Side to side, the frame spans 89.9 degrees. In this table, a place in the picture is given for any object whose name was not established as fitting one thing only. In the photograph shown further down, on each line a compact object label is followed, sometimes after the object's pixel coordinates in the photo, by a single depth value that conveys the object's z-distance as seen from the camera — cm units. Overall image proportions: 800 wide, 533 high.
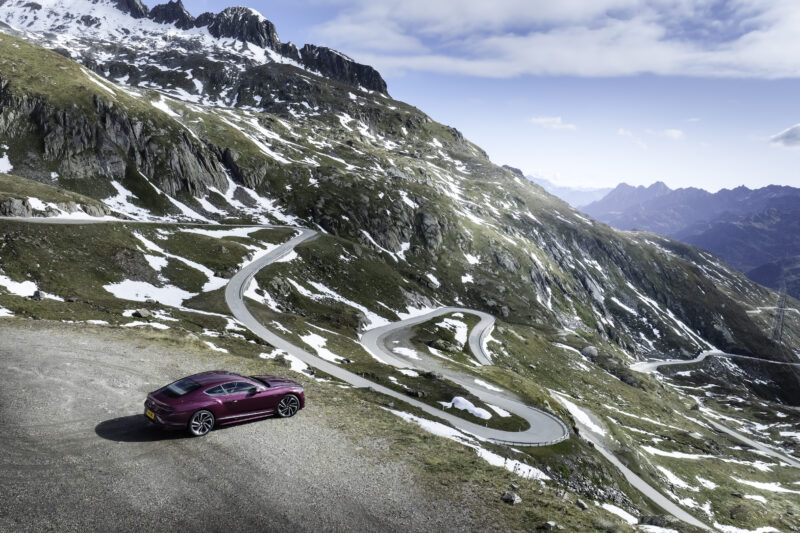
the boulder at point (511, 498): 1514
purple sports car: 1647
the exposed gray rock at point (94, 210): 7744
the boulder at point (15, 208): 6322
